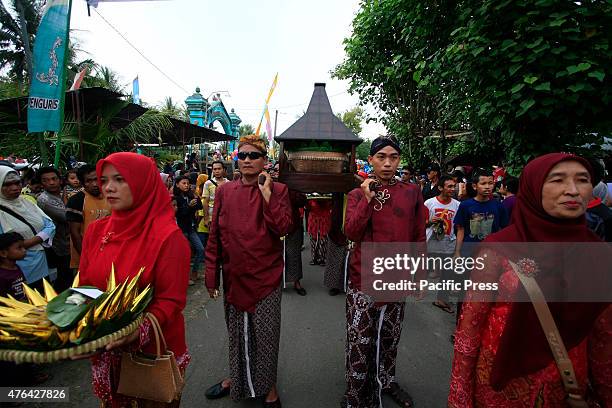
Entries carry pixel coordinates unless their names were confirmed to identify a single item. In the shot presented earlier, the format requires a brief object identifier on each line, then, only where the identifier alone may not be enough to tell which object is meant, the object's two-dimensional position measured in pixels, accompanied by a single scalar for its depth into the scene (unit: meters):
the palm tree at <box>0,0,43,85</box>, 19.32
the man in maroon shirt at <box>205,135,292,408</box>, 2.32
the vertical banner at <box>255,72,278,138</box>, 14.62
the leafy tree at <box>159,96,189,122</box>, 20.47
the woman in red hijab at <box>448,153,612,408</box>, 1.34
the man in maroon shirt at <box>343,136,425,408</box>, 2.27
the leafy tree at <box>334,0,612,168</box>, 3.11
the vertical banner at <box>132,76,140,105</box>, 14.17
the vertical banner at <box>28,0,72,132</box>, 4.38
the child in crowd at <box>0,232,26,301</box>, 2.63
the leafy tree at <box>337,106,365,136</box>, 35.94
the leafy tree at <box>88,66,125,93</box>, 17.42
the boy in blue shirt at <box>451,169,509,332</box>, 3.68
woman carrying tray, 1.59
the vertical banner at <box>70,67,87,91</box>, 5.47
